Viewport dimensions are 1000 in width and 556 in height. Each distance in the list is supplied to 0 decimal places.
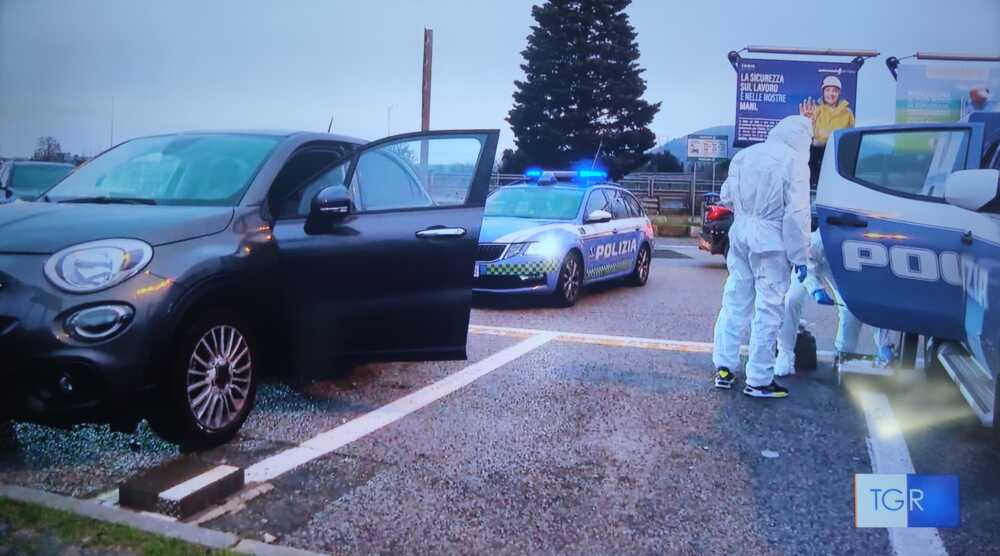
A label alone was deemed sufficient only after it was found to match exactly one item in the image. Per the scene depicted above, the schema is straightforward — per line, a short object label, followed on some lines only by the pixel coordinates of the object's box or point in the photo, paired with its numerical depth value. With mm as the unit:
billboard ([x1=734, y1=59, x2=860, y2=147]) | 26234
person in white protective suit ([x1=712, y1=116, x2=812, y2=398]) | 5078
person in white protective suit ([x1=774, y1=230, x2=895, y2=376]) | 5566
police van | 3953
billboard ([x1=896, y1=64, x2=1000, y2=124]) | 20364
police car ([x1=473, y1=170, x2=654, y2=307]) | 8625
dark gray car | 3373
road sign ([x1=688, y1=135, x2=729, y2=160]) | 25266
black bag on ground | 6203
